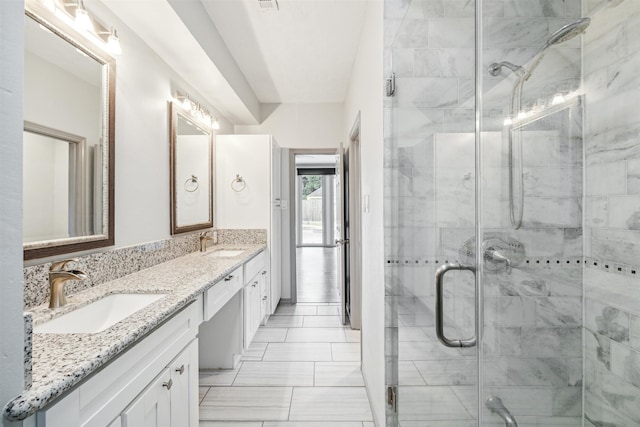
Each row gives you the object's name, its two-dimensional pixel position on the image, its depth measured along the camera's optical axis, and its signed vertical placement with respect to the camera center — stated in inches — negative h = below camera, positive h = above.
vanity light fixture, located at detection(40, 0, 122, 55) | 57.6 +35.6
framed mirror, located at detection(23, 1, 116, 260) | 52.9 +13.5
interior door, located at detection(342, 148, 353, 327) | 144.1 -13.6
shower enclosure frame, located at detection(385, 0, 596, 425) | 36.9 -3.0
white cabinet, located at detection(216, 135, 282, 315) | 142.3 +12.3
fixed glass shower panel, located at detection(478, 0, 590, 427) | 34.2 +0.2
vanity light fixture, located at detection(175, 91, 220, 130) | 108.0 +36.4
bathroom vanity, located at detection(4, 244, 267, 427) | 30.1 -16.6
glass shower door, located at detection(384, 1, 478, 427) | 40.6 +0.6
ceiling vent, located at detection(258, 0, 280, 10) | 86.5 +54.7
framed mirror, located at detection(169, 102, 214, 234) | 103.2 +14.3
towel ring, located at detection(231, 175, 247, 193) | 142.8 +12.5
